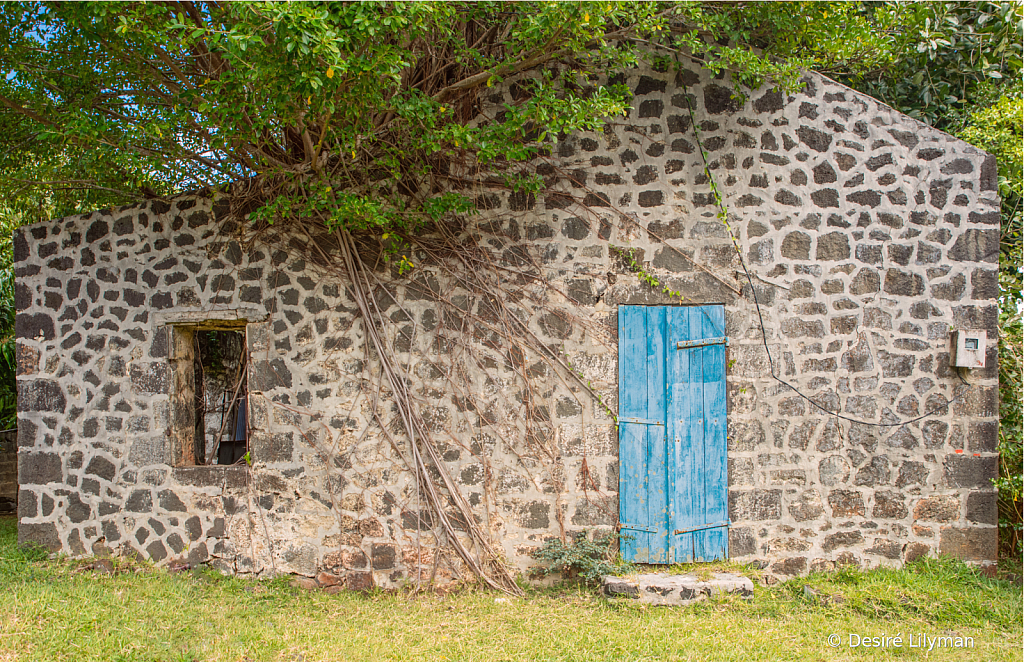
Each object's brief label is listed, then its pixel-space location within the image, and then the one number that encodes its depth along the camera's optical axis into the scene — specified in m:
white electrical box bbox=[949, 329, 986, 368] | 4.64
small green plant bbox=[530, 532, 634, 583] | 4.48
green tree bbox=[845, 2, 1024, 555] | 5.05
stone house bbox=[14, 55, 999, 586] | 4.67
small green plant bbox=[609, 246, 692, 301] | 4.73
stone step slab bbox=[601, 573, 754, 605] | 4.25
